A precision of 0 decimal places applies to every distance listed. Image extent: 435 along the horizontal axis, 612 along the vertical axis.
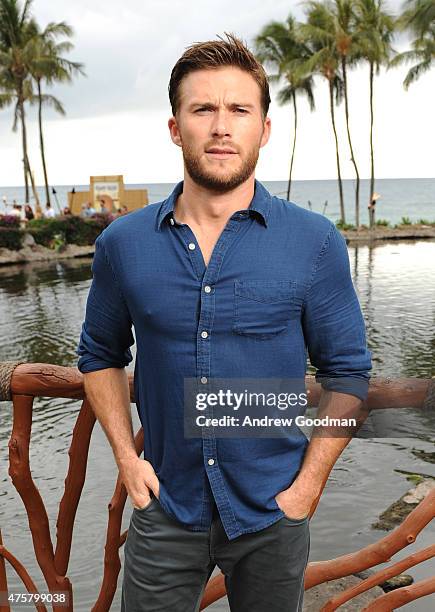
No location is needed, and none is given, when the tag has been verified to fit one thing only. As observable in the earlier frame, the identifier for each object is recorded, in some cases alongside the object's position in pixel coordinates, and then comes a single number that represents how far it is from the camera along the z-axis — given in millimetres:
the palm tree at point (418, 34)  27500
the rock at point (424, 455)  7078
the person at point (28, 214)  28797
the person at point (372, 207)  34069
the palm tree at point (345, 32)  33938
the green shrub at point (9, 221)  24422
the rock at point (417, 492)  5891
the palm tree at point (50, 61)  33906
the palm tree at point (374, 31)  33750
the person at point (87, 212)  28219
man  1616
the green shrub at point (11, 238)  24172
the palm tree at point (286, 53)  36688
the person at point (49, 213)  27891
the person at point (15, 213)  25734
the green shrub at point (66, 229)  25812
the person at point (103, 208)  29417
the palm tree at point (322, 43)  34094
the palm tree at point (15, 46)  33875
